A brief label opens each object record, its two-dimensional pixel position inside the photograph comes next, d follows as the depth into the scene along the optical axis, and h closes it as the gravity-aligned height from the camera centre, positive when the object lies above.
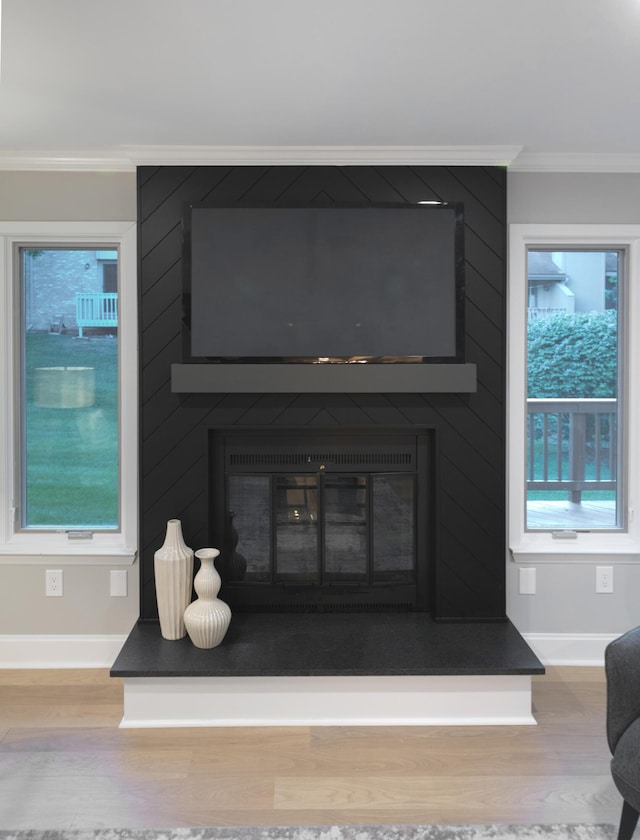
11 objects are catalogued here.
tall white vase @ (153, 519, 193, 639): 3.14 -0.72
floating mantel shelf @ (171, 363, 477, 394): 3.22 +0.16
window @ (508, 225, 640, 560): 3.55 +0.03
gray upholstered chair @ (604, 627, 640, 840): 2.03 -0.87
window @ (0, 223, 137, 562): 3.52 +0.03
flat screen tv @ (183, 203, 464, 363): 3.27 +0.59
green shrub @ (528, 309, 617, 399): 3.60 +0.29
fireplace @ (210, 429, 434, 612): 3.46 -0.54
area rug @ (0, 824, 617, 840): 2.23 -1.30
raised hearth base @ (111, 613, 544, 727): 2.90 -1.12
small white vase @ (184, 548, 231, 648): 3.05 -0.84
